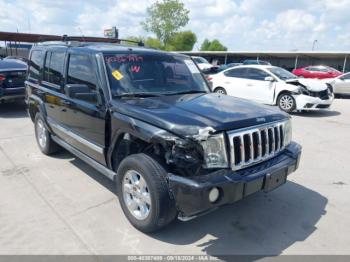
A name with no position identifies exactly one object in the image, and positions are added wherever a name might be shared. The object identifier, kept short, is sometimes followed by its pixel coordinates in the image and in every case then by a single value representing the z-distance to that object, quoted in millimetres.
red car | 21791
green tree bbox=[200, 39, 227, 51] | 84375
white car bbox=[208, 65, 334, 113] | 10477
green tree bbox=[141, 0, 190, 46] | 65000
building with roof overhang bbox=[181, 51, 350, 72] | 37425
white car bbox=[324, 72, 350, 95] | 16219
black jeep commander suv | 3051
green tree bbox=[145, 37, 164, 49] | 65338
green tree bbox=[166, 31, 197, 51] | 65250
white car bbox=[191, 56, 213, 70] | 24712
